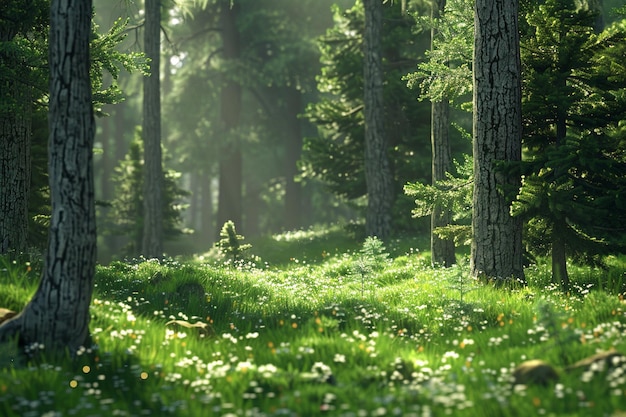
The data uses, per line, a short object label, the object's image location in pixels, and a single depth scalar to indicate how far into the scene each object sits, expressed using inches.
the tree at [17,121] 472.4
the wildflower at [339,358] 292.7
